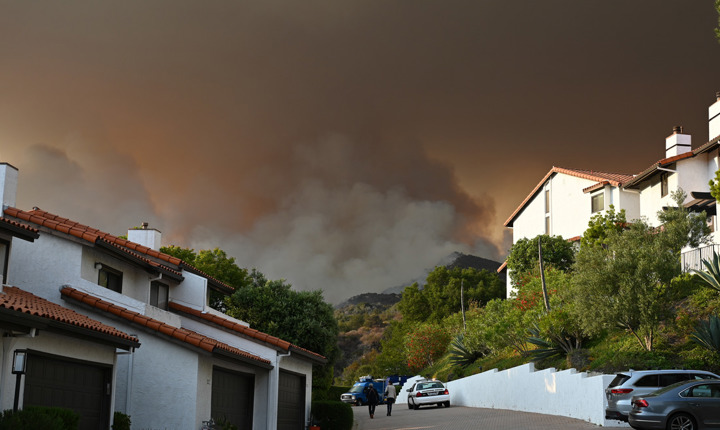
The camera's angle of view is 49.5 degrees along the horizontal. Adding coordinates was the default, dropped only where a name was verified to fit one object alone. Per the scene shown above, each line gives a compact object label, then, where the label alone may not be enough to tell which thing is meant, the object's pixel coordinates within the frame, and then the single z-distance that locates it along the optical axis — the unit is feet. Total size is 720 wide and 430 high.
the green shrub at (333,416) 89.76
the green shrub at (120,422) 56.95
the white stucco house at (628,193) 126.31
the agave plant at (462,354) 147.02
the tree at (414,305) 270.05
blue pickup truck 159.94
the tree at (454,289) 264.52
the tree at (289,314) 111.34
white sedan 123.95
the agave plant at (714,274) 88.58
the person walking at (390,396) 113.91
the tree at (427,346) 191.01
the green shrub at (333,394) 148.95
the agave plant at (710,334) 77.15
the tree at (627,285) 80.84
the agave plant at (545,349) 98.58
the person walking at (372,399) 111.55
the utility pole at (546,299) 112.39
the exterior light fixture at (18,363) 43.86
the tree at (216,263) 163.94
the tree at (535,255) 155.33
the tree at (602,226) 123.05
